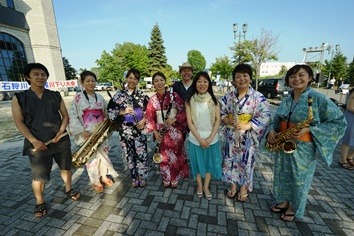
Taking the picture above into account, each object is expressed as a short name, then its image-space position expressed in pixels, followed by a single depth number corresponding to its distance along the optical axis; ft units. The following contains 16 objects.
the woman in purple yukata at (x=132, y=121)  10.47
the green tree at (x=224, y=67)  101.36
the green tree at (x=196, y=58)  247.29
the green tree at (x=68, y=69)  141.59
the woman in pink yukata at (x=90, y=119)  10.41
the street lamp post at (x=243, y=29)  53.72
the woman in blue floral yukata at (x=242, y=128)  8.53
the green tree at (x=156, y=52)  141.28
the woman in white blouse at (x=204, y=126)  9.30
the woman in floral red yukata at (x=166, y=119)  10.25
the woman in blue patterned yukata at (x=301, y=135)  7.07
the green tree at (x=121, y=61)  119.24
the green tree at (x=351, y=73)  99.04
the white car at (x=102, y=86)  124.16
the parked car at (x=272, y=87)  53.52
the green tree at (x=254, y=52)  62.64
